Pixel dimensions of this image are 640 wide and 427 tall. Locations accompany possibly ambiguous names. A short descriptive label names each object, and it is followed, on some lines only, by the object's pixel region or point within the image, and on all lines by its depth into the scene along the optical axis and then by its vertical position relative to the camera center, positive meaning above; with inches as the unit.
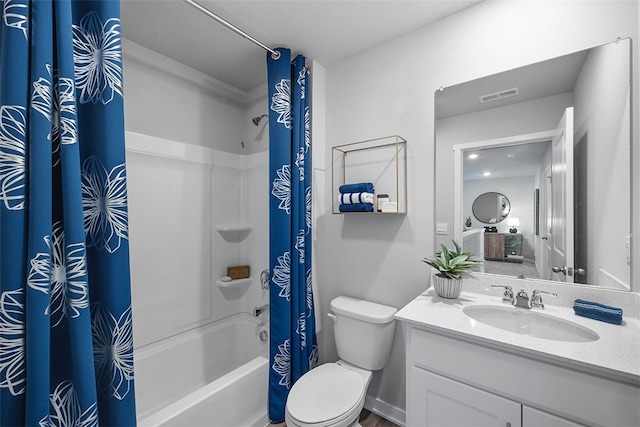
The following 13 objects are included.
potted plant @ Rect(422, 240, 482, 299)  53.4 -12.1
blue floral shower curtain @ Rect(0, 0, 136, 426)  30.3 -0.6
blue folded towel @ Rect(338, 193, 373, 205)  66.2 +3.9
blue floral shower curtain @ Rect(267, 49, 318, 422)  67.5 -4.2
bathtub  55.2 -43.0
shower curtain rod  50.7 +40.1
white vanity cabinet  31.9 -24.5
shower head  92.0 +33.0
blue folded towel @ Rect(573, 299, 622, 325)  40.8 -15.9
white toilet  48.1 -36.3
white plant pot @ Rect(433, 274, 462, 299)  53.3 -15.3
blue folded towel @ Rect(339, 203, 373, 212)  65.9 +1.5
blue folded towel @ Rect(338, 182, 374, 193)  66.8 +6.6
